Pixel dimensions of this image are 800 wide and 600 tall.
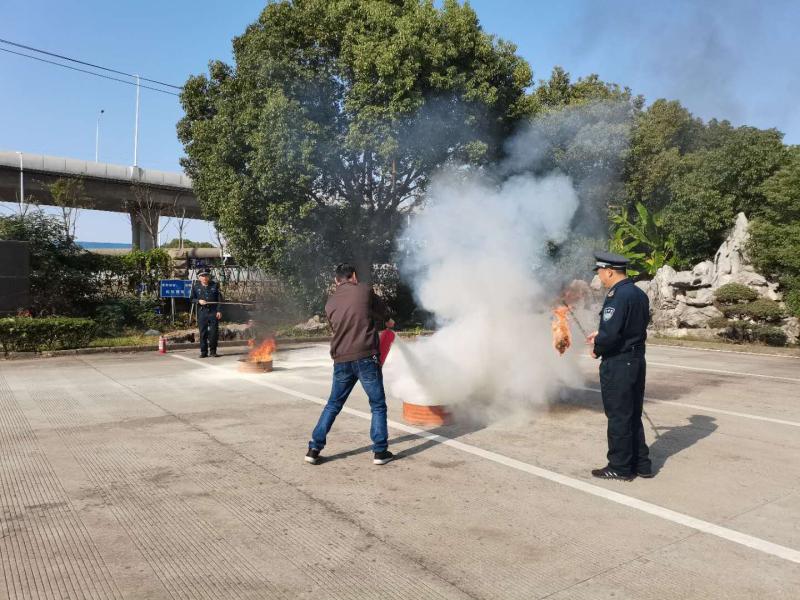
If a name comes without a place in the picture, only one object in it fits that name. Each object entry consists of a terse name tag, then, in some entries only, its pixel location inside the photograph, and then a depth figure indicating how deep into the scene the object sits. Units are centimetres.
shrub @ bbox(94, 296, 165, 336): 1509
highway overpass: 3105
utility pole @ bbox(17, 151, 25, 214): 2938
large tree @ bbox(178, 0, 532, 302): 1444
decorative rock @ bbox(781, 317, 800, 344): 1622
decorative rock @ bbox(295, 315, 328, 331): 1716
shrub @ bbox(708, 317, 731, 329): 1683
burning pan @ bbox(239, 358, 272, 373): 981
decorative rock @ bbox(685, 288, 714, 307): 1816
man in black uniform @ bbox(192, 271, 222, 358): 1150
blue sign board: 1545
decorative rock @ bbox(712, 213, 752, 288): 1778
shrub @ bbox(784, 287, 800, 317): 1584
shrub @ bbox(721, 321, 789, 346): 1593
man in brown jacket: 502
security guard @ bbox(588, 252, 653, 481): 472
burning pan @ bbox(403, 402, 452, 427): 634
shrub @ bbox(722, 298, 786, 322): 1588
